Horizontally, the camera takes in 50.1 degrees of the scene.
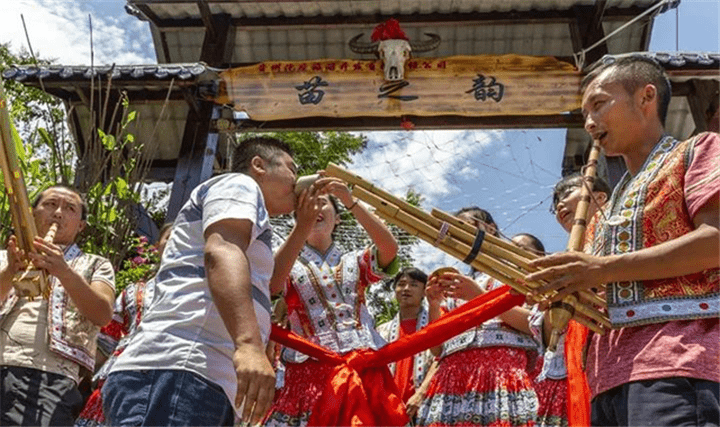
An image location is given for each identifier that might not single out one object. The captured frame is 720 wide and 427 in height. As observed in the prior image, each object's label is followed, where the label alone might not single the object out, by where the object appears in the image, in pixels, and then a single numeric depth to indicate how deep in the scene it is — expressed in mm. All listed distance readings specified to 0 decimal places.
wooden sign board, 6723
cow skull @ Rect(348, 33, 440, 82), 6688
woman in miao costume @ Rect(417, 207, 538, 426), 3658
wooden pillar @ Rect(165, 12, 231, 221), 6494
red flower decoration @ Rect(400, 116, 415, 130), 6902
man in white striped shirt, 1692
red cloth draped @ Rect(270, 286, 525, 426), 3152
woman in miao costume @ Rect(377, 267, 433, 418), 4574
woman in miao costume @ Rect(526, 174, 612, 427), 3436
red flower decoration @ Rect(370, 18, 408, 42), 6777
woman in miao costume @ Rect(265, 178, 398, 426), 3363
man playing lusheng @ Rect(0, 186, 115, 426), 3129
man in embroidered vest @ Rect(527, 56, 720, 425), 1780
